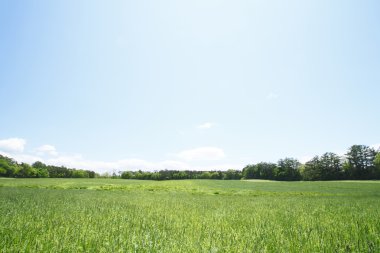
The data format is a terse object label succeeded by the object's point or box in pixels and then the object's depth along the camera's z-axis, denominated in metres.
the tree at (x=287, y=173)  103.50
